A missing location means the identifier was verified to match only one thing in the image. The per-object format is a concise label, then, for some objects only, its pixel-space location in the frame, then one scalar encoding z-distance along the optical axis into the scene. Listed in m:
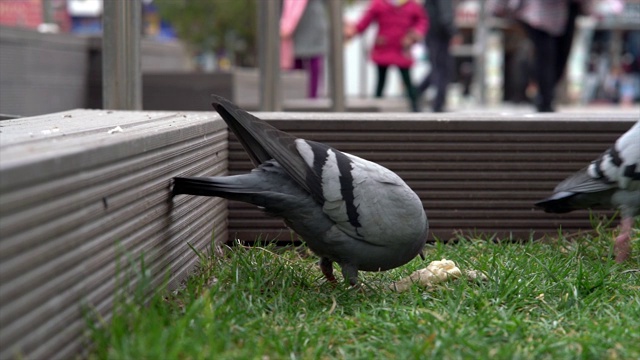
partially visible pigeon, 4.26
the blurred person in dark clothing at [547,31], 8.85
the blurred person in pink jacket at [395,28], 11.93
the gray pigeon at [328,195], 3.54
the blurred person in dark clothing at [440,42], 11.13
